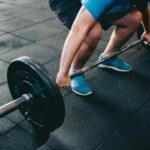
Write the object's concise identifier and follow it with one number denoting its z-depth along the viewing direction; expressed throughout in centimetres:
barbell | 166
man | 183
